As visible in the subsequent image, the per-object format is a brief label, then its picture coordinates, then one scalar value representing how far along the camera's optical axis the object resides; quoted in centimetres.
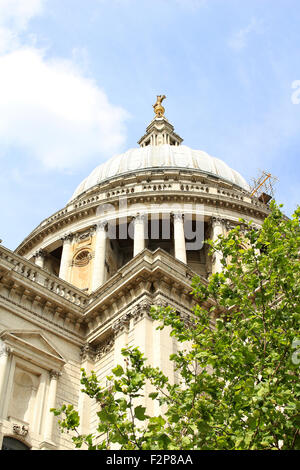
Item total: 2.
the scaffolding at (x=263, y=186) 4714
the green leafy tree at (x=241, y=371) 924
